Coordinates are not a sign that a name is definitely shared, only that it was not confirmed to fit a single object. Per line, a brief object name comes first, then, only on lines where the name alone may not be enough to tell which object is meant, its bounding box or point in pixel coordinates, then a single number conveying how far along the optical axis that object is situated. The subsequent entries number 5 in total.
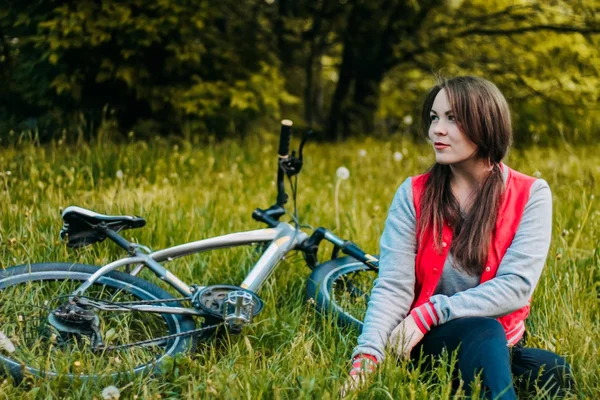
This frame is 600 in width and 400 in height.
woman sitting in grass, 2.37
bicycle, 2.44
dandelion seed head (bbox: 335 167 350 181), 3.98
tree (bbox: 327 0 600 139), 7.59
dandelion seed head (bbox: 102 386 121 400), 2.15
